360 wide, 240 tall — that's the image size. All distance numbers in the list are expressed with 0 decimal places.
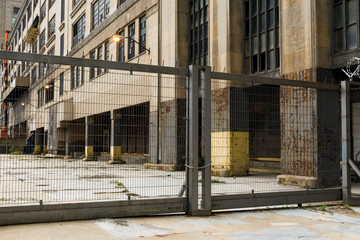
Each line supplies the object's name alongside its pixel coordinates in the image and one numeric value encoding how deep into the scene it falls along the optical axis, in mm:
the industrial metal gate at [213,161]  7285
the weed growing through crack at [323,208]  8594
